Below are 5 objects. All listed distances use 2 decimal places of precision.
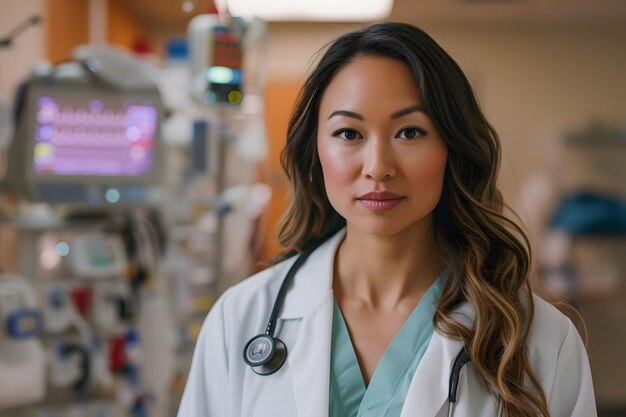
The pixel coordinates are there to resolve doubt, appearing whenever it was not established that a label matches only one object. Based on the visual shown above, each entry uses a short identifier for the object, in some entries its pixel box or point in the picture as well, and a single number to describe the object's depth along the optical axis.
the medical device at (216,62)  3.15
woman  1.21
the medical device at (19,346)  2.71
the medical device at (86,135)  2.99
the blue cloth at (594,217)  5.34
